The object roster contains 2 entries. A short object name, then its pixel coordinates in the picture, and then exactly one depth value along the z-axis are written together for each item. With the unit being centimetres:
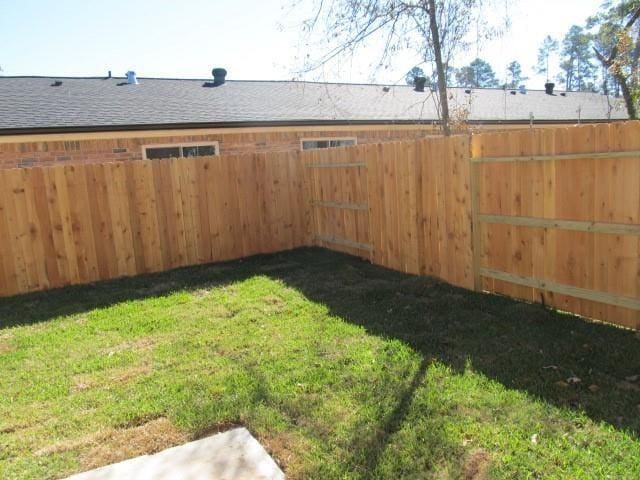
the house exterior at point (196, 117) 994
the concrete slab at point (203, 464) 281
